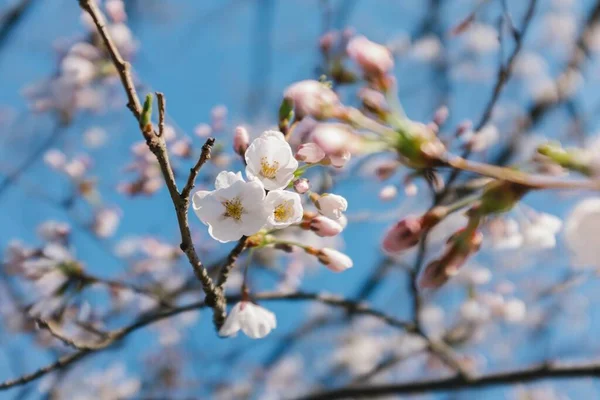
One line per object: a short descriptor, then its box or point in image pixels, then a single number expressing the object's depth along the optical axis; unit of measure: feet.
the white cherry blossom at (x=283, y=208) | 2.46
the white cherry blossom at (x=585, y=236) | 2.38
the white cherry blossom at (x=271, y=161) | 2.47
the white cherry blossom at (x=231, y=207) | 2.46
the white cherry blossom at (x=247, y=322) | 2.59
